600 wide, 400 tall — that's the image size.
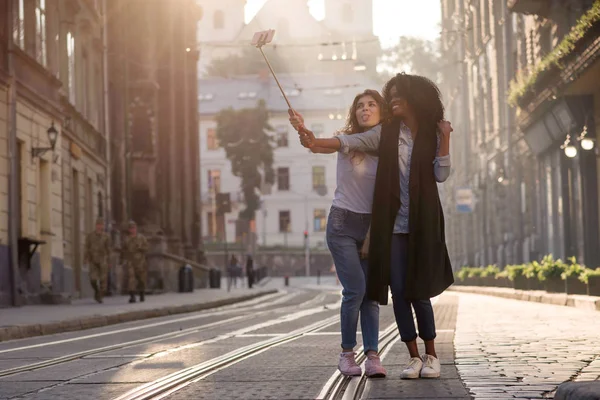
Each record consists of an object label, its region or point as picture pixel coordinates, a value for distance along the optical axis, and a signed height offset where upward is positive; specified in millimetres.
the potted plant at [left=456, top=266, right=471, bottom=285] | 47234 -1169
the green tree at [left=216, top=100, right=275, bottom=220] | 92688 +7549
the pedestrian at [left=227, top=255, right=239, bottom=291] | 65100 -857
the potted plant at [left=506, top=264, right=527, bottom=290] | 30344 -817
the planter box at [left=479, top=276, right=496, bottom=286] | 38562 -1146
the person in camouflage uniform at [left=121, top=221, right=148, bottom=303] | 27891 -133
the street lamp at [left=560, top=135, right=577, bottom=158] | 28781 +2010
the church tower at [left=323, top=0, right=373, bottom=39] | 120312 +21091
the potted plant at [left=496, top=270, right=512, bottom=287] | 34875 -1014
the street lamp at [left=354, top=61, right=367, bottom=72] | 68081 +9464
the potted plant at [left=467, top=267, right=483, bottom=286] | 42719 -1093
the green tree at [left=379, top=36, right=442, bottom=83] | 93938 +13934
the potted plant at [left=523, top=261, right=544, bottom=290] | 27938 -758
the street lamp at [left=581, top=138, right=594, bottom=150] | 28047 +2051
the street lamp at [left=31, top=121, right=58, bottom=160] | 25859 +2215
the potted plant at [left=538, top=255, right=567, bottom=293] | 25375 -674
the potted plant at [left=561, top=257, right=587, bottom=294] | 23109 -690
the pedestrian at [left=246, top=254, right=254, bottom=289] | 54578 -882
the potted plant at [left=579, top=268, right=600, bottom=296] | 21562 -681
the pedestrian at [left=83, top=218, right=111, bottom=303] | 26922 +12
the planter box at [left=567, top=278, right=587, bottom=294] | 22828 -810
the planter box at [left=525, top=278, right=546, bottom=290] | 27902 -921
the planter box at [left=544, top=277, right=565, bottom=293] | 25172 -855
